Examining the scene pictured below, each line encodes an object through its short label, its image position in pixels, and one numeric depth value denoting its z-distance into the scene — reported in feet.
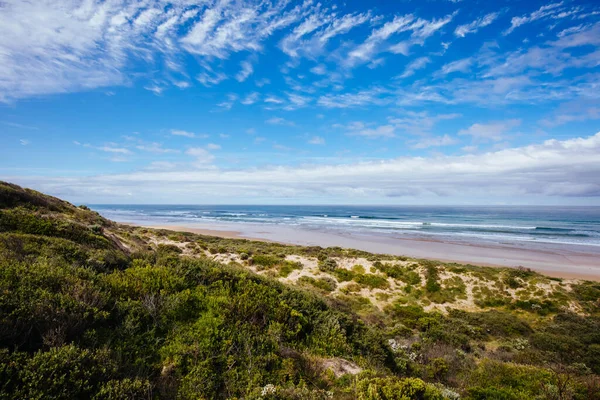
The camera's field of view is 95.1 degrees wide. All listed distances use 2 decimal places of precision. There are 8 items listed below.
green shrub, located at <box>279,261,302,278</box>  68.33
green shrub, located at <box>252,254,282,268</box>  73.36
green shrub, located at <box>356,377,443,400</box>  13.94
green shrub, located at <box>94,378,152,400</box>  11.04
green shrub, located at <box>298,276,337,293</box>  62.74
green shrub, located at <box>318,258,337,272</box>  72.69
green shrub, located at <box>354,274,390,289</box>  66.33
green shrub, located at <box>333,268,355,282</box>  68.44
